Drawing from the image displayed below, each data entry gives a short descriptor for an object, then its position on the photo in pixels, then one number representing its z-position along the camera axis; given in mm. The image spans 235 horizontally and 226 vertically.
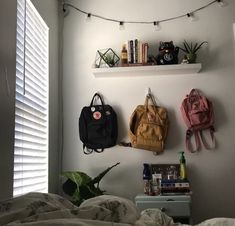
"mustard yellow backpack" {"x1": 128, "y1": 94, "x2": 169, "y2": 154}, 2014
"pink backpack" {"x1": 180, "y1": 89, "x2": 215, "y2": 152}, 2036
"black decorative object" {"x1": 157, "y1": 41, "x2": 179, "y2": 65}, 2058
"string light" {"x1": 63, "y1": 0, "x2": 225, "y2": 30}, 2209
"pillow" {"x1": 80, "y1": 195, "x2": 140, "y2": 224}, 864
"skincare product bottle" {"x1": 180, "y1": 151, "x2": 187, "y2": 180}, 1960
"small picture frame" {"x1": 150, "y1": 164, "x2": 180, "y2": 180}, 2030
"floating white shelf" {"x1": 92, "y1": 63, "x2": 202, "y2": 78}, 2032
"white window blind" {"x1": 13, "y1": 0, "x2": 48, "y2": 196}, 1437
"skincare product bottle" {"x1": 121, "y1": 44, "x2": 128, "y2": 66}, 2105
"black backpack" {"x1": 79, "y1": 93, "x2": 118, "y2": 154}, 2081
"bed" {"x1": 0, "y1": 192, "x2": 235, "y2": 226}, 719
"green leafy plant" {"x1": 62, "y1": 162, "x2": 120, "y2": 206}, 1846
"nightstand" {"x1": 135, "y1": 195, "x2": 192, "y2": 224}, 1768
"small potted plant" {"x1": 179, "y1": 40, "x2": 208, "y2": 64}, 2052
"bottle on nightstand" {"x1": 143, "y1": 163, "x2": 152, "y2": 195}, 1931
